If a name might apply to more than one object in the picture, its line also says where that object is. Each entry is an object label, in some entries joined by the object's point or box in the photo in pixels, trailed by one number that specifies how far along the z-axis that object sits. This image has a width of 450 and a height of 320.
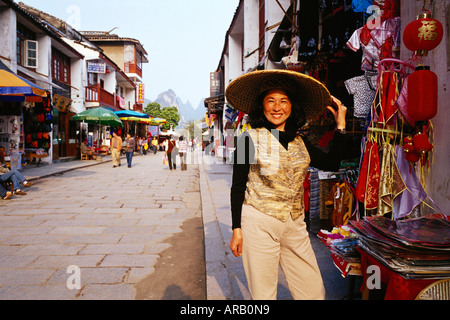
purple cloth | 2.89
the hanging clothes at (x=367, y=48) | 3.49
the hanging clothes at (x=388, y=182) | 2.95
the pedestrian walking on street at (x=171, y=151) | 15.59
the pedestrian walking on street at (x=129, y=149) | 17.30
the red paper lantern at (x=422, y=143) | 2.72
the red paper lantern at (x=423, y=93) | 2.59
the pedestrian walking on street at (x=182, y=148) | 16.52
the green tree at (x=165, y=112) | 60.59
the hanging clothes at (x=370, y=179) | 3.03
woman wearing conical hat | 1.99
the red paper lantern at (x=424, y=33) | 2.63
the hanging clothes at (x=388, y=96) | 2.96
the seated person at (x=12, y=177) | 8.17
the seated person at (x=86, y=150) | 20.66
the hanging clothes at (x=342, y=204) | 3.77
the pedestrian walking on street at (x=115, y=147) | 16.86
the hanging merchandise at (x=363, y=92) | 3.41
